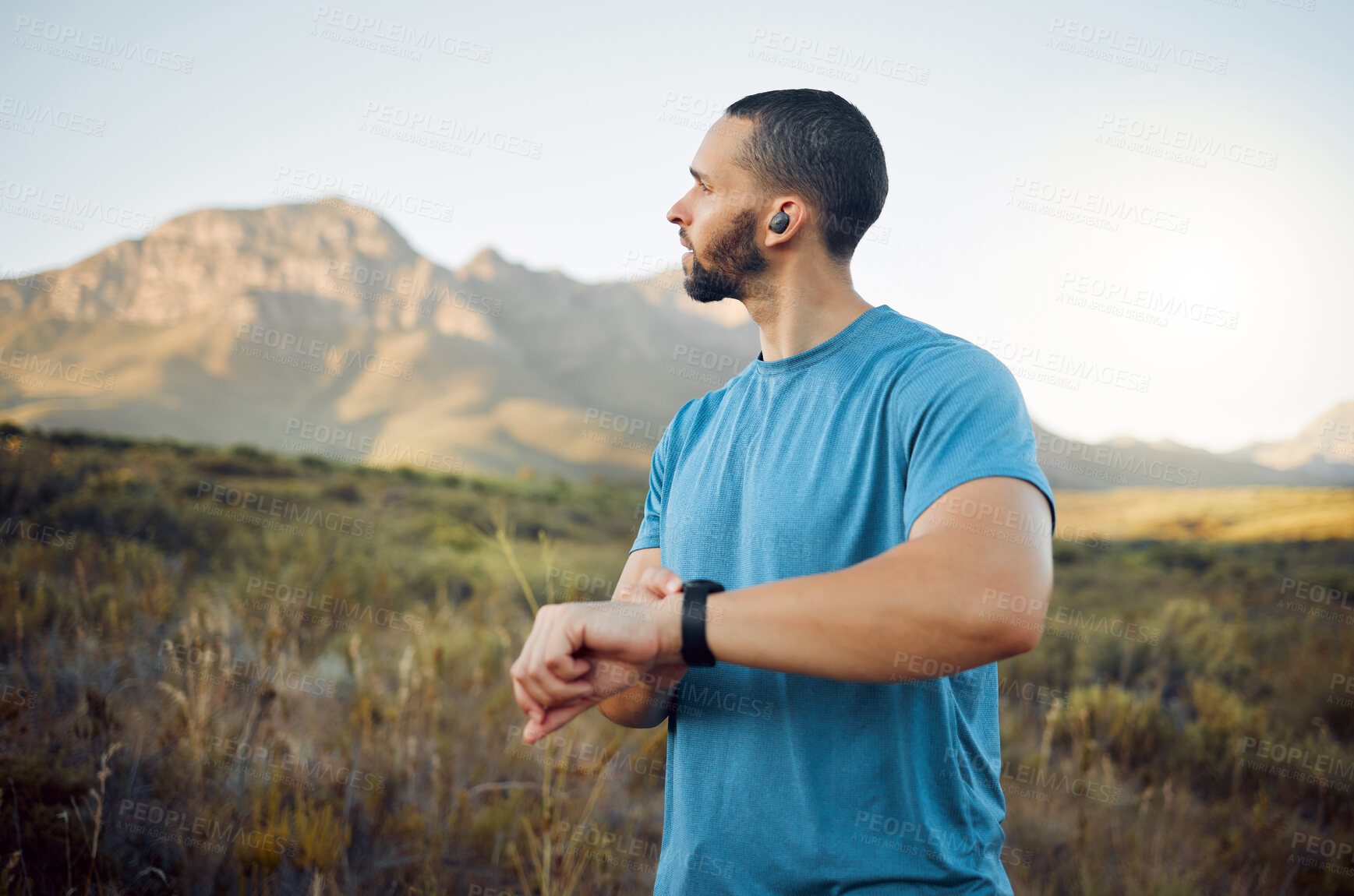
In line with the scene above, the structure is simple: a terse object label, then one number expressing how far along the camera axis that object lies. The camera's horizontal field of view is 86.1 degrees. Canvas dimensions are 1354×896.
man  0.96
